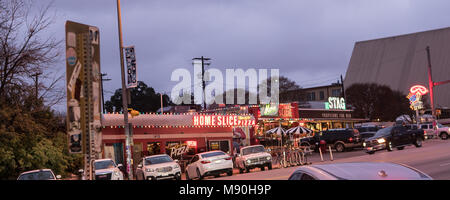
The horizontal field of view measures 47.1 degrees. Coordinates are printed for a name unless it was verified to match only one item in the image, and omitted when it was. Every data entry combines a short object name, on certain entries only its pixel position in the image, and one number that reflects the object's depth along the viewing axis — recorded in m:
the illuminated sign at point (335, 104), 69.19
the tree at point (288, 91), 87.69
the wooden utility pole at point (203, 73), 57.35
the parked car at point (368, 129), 52.16
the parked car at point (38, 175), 17.47
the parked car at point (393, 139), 36.62
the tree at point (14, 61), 21.39
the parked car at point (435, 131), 52.16
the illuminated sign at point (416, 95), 57.16
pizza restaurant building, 35.09
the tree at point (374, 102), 79.88
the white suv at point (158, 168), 24.94
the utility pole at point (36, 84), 22.17
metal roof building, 104.56
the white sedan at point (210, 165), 26.36
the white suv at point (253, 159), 29.77
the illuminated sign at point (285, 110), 56.75
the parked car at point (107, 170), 22.03
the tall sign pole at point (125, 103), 23.94
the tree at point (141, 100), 90.81
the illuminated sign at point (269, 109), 54.29
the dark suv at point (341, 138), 43.44
